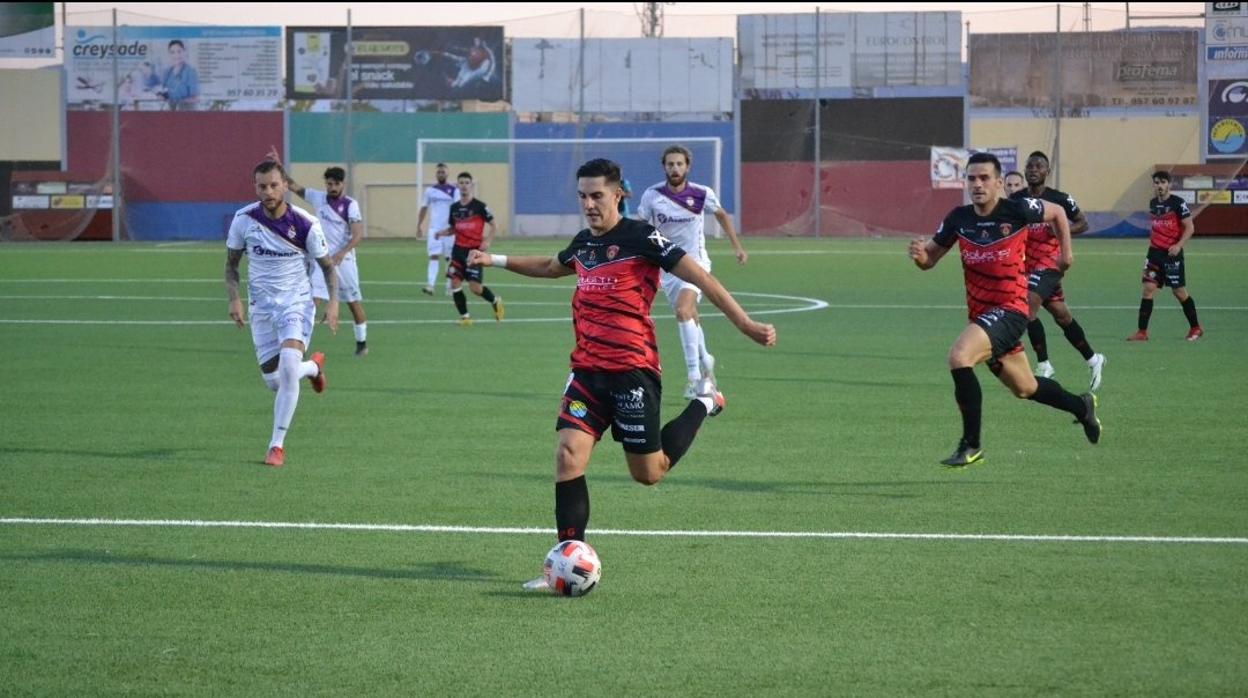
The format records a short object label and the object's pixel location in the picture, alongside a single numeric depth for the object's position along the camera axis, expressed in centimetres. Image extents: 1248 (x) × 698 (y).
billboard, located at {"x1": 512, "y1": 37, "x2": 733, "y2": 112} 5759
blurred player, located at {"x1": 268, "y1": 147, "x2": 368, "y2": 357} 2010
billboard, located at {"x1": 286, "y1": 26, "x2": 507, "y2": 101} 5778
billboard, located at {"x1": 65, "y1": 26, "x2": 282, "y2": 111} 5762
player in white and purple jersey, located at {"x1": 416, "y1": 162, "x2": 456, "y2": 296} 3089
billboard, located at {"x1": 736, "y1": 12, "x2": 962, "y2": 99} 5716
